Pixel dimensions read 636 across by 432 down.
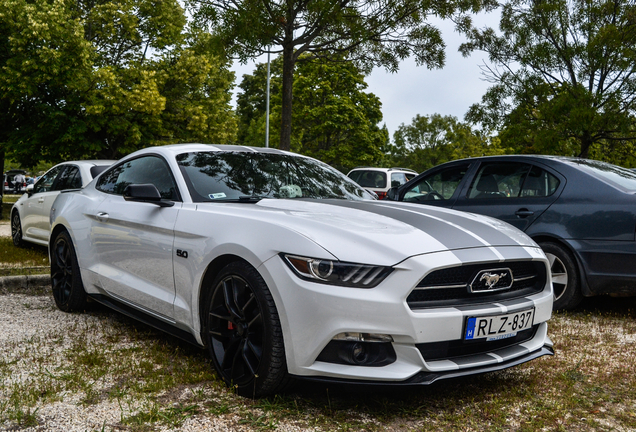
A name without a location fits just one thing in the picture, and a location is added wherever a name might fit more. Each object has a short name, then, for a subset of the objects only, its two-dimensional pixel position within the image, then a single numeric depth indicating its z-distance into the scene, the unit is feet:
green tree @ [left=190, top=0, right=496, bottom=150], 35.09
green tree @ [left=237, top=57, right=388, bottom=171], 128.88
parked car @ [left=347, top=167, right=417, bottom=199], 60.44
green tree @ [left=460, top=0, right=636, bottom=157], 41.83
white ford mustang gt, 9.83
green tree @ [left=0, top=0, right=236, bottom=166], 60.08
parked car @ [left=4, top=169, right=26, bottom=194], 153.38
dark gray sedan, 17.28
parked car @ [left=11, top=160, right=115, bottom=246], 28.60
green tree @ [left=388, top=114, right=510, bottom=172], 194.08
